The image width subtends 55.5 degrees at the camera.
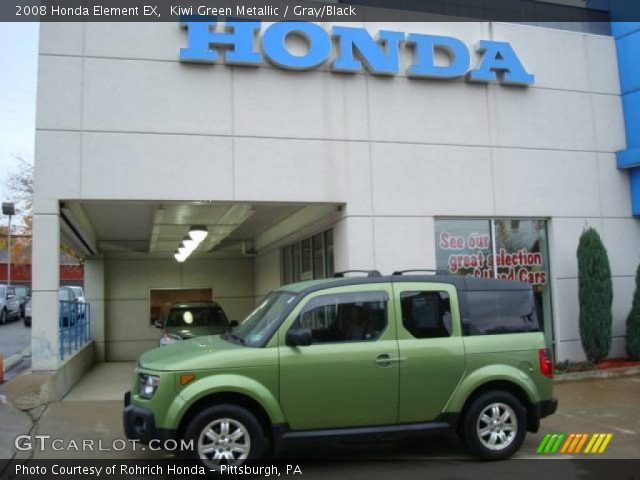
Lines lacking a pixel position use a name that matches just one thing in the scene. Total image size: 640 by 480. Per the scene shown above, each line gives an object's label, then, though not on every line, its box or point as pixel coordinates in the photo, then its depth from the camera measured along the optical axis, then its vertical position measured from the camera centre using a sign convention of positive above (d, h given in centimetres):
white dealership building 980 +244
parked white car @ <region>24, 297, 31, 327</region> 2596 -61
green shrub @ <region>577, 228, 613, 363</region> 1147 -23
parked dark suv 1291 -51
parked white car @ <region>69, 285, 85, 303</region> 3264 +53
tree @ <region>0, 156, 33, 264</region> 3878 +541
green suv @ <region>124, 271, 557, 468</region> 572 -78
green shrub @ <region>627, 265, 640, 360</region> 1178 -84
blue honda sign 1032 +435
